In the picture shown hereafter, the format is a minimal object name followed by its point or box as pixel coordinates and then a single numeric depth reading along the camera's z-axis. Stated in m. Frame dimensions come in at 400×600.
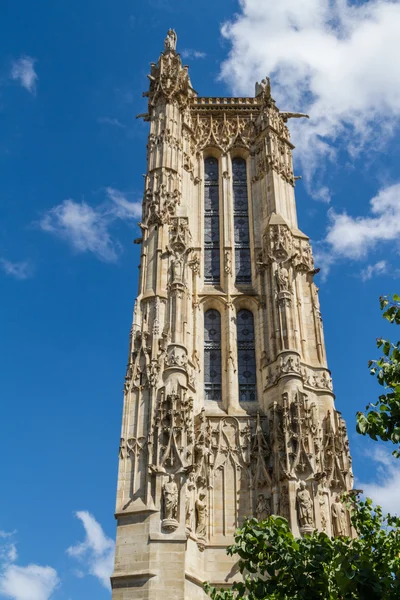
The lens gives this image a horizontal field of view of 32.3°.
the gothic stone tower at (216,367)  19.75
